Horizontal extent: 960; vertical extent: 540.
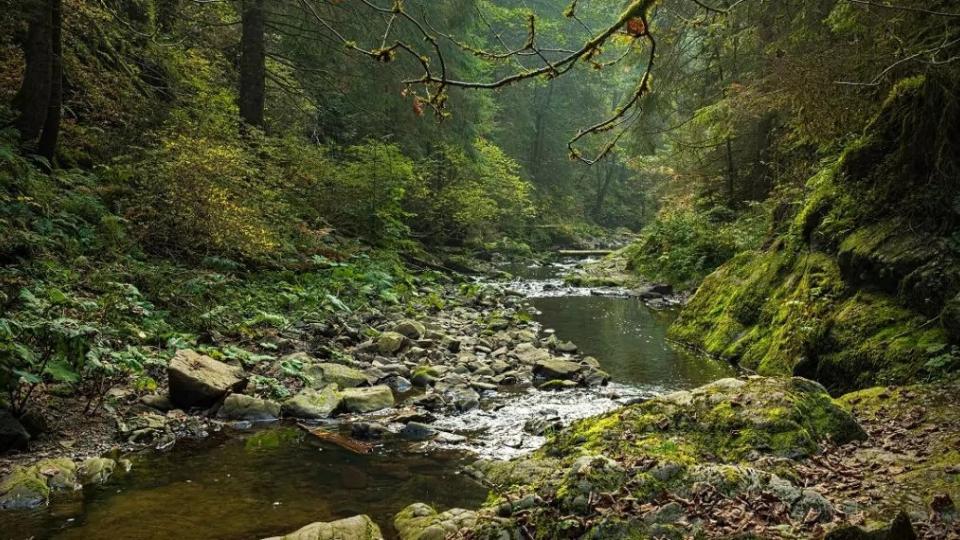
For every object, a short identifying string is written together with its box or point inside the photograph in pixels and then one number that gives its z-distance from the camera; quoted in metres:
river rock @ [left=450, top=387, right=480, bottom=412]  6.99
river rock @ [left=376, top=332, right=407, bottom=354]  9.09
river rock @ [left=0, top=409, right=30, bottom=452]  4.54
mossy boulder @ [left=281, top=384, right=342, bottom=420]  6.34
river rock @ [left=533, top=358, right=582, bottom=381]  8.35
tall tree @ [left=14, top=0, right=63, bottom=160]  8.00
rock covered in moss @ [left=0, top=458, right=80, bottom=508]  4.04
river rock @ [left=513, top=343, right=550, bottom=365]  9.24
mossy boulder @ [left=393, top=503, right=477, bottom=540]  3.73
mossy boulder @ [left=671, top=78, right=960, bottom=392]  6.04
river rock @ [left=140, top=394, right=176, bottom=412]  5.84
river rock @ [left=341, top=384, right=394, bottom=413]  6.70
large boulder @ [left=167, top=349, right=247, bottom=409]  5.98
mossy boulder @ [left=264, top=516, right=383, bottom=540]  3.64
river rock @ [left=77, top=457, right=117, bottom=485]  4.47
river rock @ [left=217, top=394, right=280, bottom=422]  6.04
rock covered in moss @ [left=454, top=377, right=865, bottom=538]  3.11
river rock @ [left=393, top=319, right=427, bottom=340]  9.94
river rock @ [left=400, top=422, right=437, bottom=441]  6.03
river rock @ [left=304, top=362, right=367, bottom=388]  7.28
